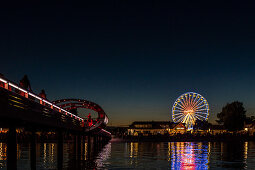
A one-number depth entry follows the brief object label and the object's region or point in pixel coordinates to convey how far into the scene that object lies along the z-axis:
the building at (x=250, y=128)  180.20
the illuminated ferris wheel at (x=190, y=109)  125.88
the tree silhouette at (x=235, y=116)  162.12
